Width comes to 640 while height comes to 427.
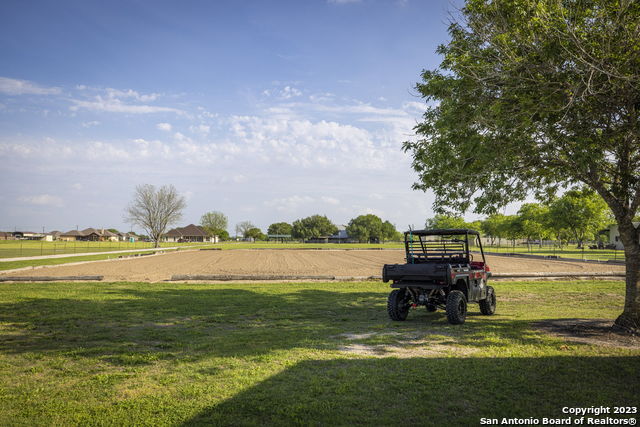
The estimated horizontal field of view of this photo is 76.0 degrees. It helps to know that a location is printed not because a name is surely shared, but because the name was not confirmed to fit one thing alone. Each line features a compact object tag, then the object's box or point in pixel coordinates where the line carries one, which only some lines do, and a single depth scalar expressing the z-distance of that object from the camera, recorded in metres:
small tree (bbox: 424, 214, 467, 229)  114.59
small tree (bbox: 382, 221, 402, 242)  169.25
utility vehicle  10.50
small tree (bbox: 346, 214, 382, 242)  165.25
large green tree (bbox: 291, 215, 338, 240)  175.01
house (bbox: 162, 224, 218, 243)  170.62
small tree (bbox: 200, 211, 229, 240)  183.24
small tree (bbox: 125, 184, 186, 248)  96.88
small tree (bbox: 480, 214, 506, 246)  93.22
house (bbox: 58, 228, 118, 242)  175.25
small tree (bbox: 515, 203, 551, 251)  69.50
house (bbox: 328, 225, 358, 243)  187.12
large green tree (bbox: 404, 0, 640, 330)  7.93
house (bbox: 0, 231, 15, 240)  172.90
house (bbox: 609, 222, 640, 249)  79.19
